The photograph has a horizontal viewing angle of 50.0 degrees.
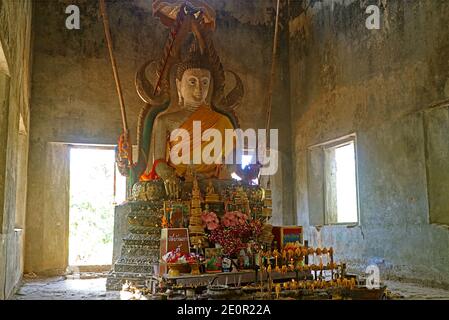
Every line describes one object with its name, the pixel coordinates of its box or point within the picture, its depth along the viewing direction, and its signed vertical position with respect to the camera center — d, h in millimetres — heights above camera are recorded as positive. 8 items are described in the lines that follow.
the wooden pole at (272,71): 6774 +2216
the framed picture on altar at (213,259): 5047 -361
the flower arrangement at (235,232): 5281 -83
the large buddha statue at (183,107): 6871 +1774
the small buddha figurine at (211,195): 6044 +372
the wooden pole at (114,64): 6188 +2098
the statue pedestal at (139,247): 5430 -257
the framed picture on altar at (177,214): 5664 +128
